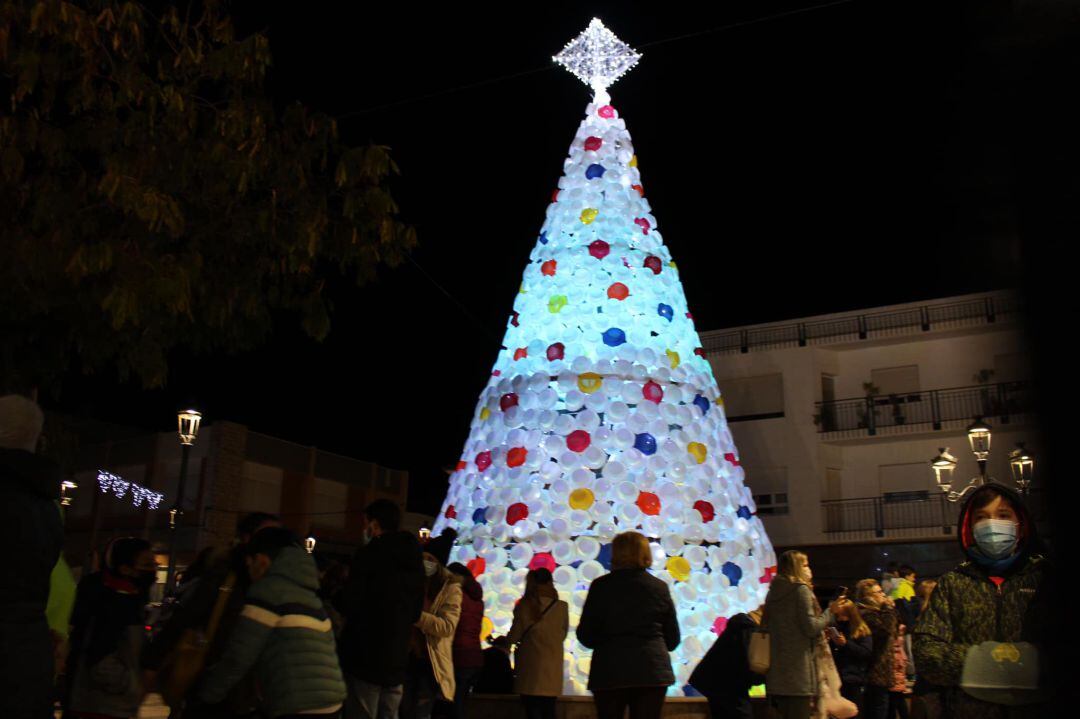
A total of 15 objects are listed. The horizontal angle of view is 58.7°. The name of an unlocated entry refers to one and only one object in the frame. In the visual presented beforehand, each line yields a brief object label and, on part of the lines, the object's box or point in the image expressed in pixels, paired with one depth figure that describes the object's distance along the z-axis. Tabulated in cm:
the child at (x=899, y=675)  739
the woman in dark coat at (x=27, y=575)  330
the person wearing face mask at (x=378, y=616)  500
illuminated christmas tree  820
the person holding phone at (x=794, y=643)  583
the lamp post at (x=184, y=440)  1363
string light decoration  3303
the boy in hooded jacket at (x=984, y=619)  312
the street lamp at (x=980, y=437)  1071
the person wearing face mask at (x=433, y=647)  639
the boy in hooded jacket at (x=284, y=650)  377
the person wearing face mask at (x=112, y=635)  447
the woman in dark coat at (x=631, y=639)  534
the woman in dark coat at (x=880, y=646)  730
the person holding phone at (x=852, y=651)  748
